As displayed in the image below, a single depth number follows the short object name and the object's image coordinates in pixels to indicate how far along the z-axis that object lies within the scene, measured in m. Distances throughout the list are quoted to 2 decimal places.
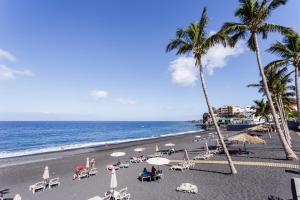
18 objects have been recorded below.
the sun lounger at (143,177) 14.94
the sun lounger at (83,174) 16.90
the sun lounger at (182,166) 17.47
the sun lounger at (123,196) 10.94
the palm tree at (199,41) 15.38
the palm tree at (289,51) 19.77
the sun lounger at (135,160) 23.04
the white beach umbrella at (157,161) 14.10
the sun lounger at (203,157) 21.59
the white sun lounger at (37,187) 13.78
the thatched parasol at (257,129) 40.15
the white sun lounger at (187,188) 11.76
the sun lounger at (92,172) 17.60
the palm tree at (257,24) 17.48
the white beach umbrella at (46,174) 14.60
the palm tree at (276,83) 28.34
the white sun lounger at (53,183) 14.84
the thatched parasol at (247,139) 21.66
